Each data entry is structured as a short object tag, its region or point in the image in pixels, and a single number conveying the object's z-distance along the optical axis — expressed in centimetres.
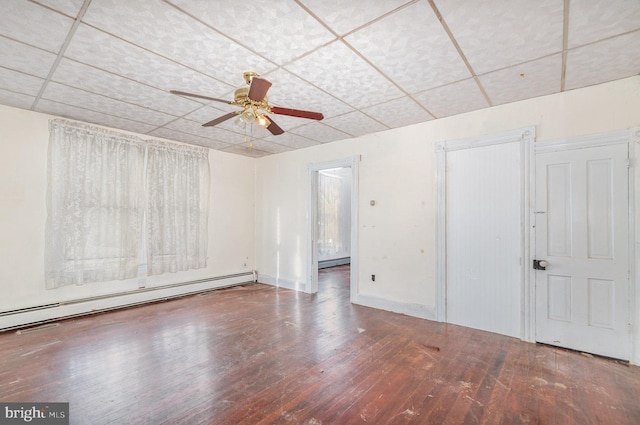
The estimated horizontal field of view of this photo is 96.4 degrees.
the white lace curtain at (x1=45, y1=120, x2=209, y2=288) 383
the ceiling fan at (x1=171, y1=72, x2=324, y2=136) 235
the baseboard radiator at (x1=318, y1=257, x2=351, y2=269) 809
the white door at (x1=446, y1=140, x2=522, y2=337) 333
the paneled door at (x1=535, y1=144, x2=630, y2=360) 277
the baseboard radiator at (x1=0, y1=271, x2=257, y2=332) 355
